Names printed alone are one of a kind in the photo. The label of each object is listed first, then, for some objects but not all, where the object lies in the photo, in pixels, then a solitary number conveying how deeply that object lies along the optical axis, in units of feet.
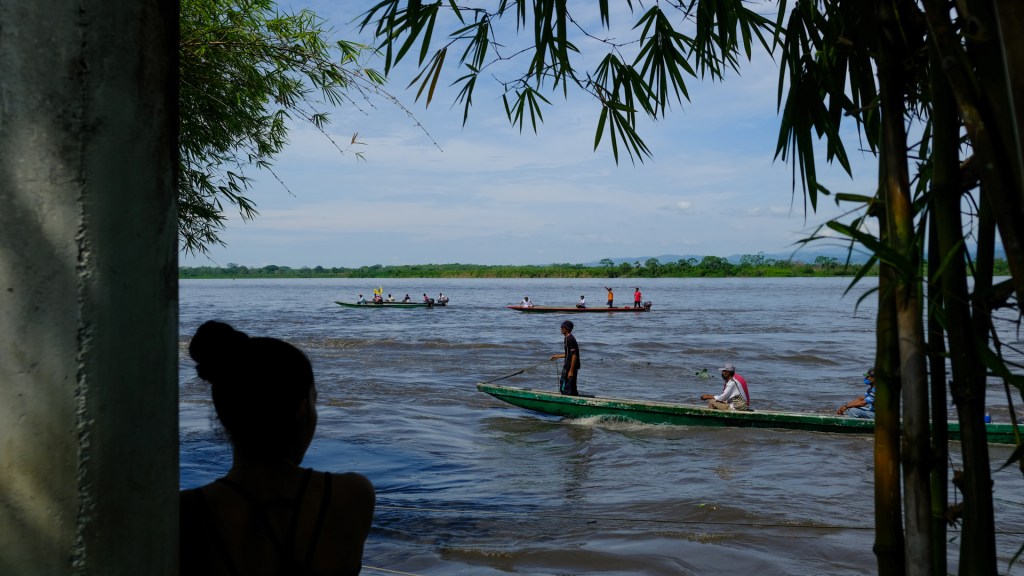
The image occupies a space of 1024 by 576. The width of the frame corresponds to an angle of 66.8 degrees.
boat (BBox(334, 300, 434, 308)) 164.96
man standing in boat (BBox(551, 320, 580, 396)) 47.60
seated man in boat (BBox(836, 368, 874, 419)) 41.27
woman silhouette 4.97
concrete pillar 3.73
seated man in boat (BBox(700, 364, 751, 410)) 44.62
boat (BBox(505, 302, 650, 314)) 141.16
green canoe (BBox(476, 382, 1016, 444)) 42.22
